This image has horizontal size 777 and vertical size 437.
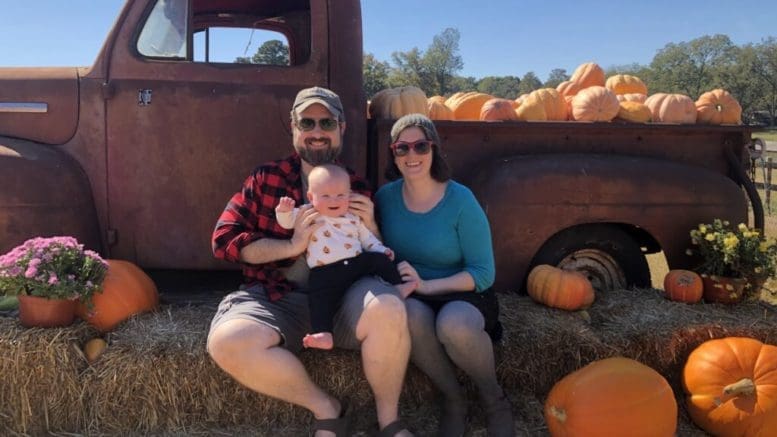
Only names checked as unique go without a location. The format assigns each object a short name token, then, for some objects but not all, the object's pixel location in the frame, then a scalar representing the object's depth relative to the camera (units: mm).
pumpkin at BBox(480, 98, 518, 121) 3748
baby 2551
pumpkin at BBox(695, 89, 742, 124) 3990
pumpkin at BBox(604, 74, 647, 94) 4883
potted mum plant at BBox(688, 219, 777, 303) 3459
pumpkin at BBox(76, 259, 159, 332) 2992
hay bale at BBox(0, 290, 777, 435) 2801
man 2467
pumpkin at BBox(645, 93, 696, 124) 3908
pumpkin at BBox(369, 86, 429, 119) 3588
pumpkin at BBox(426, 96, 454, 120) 3859
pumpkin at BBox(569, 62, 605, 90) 4758
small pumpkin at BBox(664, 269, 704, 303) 3541
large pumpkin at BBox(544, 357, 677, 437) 2652
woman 2600
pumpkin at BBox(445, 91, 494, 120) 4209
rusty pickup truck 3375
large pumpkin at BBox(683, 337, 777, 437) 2789
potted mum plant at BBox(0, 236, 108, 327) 2777
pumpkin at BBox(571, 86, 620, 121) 3803
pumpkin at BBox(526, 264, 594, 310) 3373
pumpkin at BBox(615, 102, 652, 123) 3883
